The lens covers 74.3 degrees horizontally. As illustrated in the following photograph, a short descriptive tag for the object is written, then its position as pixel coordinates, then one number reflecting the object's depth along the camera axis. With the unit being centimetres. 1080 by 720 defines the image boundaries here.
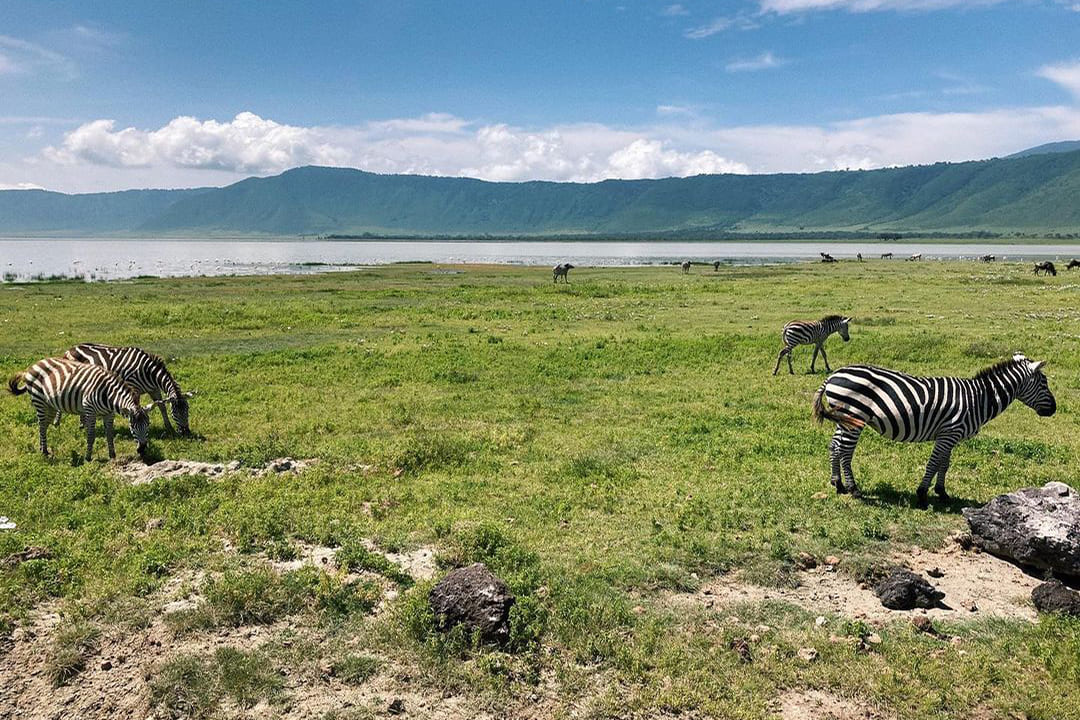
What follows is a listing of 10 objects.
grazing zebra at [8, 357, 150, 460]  1400
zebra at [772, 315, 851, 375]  2348
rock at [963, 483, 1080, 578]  924
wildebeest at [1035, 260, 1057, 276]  6183
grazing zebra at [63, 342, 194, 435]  1692
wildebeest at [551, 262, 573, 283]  6394
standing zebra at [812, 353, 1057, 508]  1202
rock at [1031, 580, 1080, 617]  855
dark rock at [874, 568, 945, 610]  885
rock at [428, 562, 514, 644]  797
